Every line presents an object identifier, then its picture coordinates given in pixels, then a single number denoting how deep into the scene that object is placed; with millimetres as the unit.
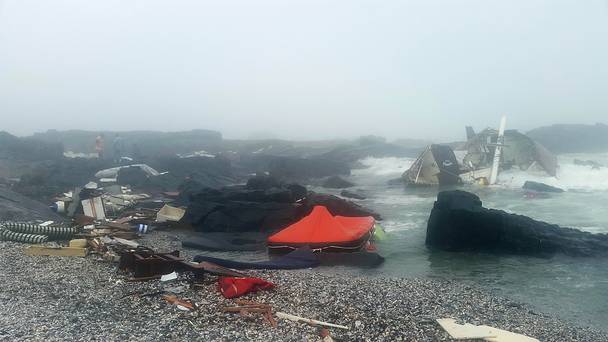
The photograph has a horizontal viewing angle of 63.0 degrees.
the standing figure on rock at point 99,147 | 30944
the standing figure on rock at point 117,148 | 30609
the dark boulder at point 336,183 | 25994
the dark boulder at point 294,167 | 30405
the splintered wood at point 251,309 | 6852
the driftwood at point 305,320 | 6652
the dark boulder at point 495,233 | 11602
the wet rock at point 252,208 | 14305
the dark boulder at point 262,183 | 18211
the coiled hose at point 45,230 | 11394
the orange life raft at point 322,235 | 11195
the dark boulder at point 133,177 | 21766
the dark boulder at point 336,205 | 15078
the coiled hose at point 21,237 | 11016
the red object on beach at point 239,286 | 7656
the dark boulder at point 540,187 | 22498
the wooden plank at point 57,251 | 9930
